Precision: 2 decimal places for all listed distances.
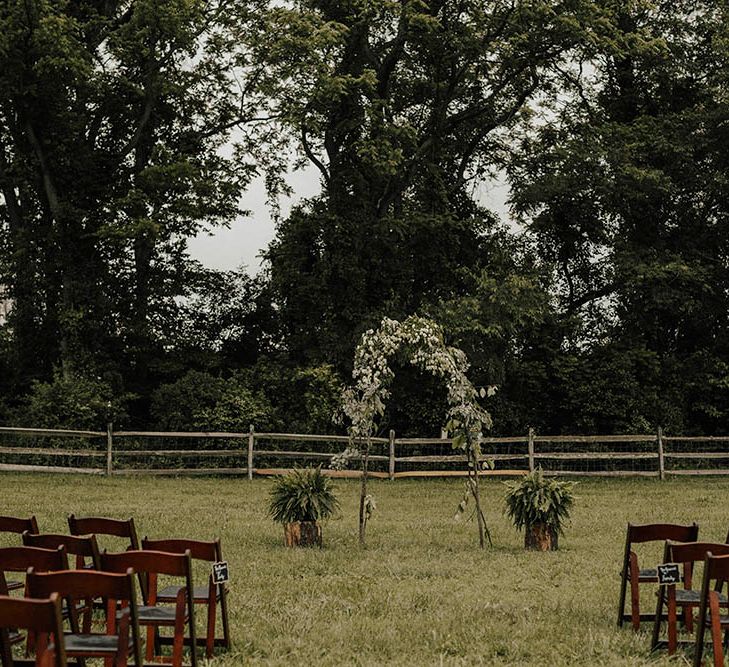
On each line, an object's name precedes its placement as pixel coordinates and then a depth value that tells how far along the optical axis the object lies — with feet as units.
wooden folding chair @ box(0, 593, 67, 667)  15.65
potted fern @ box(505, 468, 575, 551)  44.21
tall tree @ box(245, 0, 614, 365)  87.97
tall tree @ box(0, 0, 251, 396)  88.58
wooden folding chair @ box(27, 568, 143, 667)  18.01
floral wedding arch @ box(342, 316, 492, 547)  46.06
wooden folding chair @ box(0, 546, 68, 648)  21.42
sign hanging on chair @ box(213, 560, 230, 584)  23.02
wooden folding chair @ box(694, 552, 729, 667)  21.76
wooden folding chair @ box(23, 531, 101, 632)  23.98
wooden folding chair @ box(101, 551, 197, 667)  21.70
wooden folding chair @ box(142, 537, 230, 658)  24.70
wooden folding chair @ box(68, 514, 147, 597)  26.94
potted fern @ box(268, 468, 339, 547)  44.32
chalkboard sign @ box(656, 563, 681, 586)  22.58
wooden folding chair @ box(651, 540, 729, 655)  24.23
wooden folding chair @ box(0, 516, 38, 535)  27.09
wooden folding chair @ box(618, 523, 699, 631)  27.27
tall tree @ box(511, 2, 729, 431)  93.25
